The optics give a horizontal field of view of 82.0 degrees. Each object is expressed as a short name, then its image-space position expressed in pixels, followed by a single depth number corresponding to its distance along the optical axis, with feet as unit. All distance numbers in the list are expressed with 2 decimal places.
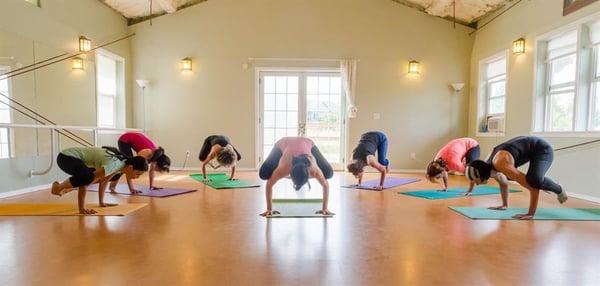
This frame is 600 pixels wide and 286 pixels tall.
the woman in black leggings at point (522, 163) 10.63
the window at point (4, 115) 14.07
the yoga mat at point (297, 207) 11.11
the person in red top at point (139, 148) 14.33
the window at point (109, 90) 22.03
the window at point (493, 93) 21.24
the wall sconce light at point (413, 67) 24.36
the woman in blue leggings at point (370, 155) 16.21
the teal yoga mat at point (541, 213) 11.06
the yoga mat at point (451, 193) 14.93
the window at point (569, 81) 14.98
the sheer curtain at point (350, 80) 24.34
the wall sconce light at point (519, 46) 18.56
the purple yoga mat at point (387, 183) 17.35
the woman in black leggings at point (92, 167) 10.73
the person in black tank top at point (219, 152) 16.48
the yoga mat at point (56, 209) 11.12
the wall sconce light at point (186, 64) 24.38
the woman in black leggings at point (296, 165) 9.71
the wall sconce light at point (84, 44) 19.17
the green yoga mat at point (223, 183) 17.20
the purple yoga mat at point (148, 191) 14.73
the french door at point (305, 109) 24.91
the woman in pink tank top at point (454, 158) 14.85
